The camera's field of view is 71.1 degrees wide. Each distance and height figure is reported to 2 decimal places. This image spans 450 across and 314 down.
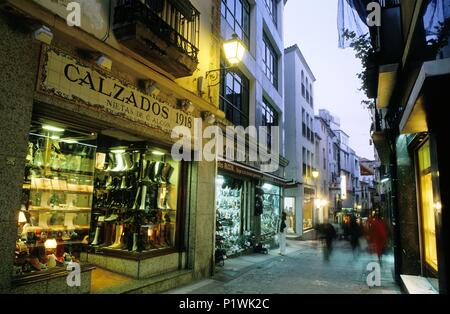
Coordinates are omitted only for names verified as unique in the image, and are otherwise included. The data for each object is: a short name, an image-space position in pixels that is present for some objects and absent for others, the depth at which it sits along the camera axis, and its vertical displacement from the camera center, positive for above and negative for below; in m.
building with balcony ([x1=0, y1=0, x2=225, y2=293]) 5.11 +1.27
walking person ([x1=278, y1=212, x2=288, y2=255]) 16.19 -1.60
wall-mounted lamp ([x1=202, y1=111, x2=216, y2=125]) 10.14 +2.75
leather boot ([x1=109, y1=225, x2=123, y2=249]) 8.66 -1.02
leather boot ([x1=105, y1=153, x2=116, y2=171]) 9.38 +1.14
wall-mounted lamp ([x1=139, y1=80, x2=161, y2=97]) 7.77 +2.82
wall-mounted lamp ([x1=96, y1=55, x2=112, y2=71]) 6.40 +2.82
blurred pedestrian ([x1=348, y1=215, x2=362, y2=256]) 15.18 -1.37
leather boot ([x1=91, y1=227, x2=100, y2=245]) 8.94 -1.05
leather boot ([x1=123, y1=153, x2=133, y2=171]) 9.05 +1.10
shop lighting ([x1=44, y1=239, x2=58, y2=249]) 6.21 -0.88
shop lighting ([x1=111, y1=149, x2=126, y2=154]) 9.22 +1.45
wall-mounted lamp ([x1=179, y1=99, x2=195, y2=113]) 9.10 +2.79
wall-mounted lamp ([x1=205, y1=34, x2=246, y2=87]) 9.34 +4.55
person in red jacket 12.08 -1.14
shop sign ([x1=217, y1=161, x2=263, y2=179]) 11.41 +1.33
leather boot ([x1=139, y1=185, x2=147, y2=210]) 8.62 +0.11
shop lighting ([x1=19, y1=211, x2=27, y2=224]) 5.71 -0.36
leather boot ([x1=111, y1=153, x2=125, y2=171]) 9.21 +1.11
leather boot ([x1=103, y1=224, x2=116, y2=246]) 8.91 -0.94
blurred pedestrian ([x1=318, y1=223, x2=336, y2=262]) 14.41 -1.49
